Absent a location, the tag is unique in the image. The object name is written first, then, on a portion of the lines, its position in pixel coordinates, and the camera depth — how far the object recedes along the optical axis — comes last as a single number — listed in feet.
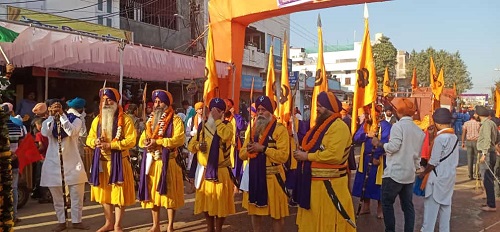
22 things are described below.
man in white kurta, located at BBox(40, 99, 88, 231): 20.35
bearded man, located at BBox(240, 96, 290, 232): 17.85
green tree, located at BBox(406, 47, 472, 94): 142.10
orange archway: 32.91
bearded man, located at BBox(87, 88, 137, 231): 20.04
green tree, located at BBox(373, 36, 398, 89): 122.31
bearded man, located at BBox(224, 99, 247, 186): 26.37
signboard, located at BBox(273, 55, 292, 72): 91.08
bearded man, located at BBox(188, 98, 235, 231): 19.38
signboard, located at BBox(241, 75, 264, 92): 77.71
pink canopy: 28.53
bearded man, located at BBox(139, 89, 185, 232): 19.88
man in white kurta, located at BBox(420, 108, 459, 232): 18.44
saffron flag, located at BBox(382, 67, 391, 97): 57.99
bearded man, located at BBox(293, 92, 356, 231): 14.69
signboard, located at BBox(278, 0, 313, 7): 31.94
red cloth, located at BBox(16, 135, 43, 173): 21.65
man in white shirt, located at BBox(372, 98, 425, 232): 18.61
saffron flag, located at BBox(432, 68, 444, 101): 48.60
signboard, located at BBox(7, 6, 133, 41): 41.98
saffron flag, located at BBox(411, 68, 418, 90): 66.33
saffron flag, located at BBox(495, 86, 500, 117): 41.41
